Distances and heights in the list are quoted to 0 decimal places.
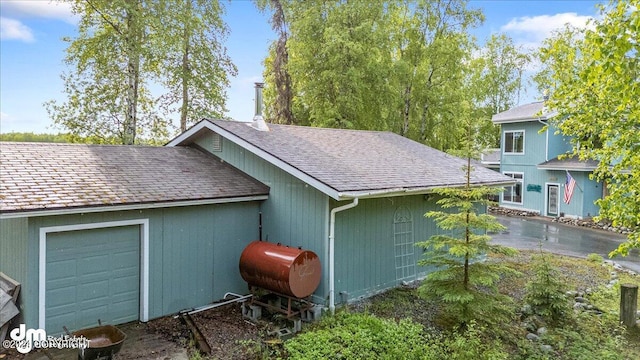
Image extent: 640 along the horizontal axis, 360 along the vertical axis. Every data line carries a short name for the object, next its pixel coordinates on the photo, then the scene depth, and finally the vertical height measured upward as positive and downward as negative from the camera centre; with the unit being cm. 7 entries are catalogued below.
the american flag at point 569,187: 2042 -43
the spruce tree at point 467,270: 702 -163
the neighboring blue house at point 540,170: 2105 +44
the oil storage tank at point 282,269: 734 -172
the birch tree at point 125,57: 1778 +509
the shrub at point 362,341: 614 -257
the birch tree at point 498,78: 3728 +885
